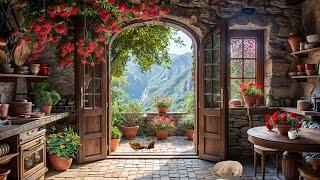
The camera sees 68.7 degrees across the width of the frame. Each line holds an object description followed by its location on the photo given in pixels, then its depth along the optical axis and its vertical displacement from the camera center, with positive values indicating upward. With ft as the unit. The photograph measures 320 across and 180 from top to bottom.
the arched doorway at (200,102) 13.18 -0.71
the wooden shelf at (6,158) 7.73 -2.28
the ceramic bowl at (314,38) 11.58 +2.57
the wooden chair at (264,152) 10.58 -2.83
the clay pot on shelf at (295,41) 13.08 +2.74
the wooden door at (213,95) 13.18 -0.29
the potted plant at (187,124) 18.51 -2.80
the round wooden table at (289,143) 7.98 -1.87
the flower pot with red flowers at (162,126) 18.43 -2.88
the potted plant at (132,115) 19.33 -2.09
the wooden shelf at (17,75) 9.78 +0.69
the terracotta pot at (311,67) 11.99 +1.17
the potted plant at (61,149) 12.06 -3.05
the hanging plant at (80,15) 10.33 +3.34
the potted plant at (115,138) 15.31 -3.16
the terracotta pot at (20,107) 10.69 -0.76
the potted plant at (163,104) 19.88 -1.23
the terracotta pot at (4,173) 7.59 -2.72
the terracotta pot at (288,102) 13.61 -0.71
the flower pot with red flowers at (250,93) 13.71 -0.19
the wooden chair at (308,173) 8.04 -2.94
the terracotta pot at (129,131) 18.74 -3.30
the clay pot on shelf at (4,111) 9.69 -0.85
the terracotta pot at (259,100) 13.97 -0.63
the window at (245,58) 14.70 +2.01
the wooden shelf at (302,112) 10.91 -1.09
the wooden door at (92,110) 13.16 -1.14
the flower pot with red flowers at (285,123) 8.86 -1.26
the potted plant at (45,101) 11.85 -0.54
